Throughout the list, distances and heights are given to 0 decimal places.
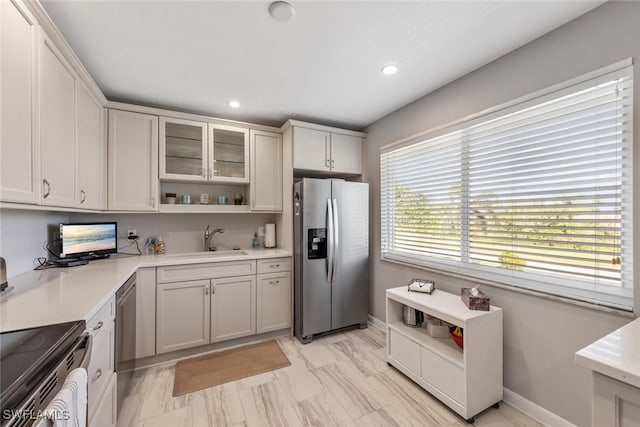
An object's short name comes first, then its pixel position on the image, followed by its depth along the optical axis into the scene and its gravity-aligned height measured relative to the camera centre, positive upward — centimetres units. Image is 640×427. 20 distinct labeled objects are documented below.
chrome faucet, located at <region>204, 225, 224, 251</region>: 313 -30
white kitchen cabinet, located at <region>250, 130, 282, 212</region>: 308 +51
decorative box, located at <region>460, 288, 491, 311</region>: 182 -62
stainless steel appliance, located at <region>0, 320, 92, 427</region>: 65 -46
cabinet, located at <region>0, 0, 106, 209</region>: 117 +55
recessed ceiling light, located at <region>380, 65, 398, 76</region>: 206 +117
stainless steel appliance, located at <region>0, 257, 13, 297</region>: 138 -36
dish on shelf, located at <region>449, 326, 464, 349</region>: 190 -92
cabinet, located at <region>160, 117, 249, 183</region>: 272 +68
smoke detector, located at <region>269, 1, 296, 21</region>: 144 +116
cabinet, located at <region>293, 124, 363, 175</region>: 300 +77
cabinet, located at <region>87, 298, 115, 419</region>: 120 -73
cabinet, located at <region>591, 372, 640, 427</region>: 75 -57
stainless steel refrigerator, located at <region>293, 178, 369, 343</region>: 283 -49
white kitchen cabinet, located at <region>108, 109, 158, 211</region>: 246 +51
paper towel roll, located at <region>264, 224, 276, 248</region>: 332 -29
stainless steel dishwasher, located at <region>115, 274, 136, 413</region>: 163 -84
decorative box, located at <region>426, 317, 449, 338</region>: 210 -95
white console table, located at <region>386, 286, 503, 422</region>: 170 -103
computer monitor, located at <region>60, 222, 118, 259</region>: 210 -23
